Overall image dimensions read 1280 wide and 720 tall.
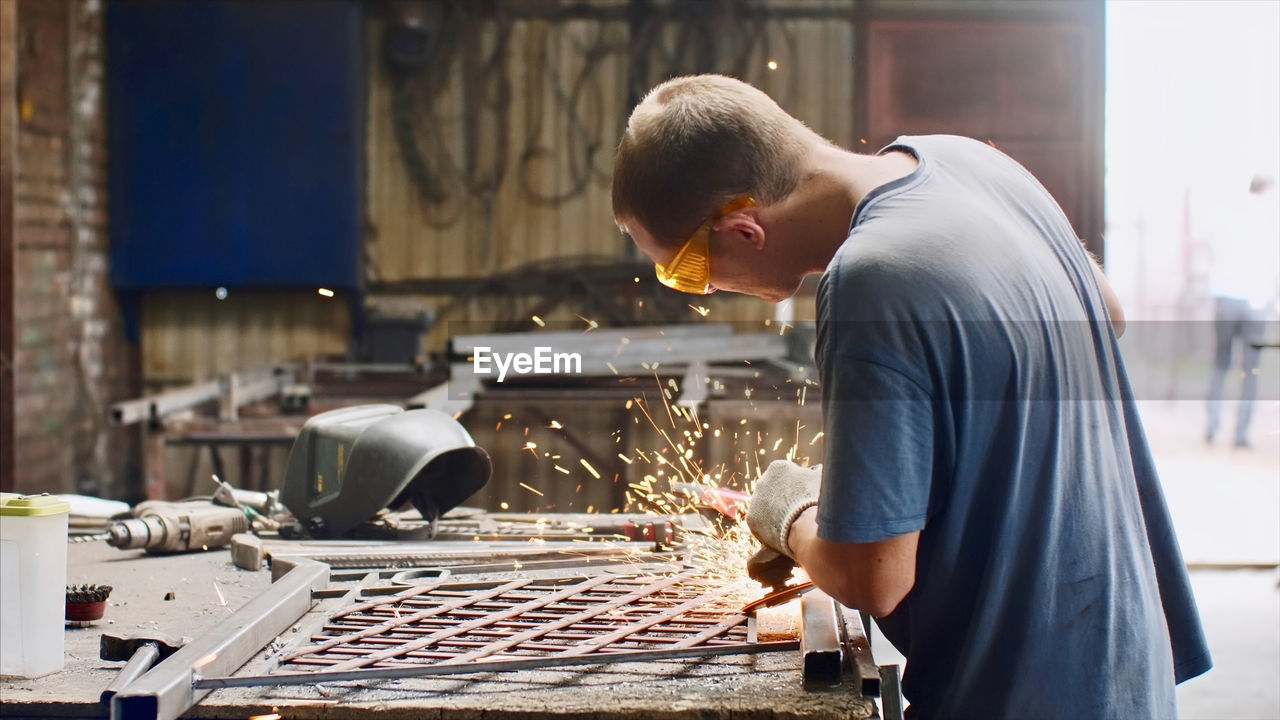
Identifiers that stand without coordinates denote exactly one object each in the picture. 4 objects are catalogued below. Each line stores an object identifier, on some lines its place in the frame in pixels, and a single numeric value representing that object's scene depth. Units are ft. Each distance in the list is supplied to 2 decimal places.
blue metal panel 25.99
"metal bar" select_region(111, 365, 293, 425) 15.53
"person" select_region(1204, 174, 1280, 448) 24.17
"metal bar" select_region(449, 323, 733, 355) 20.30
